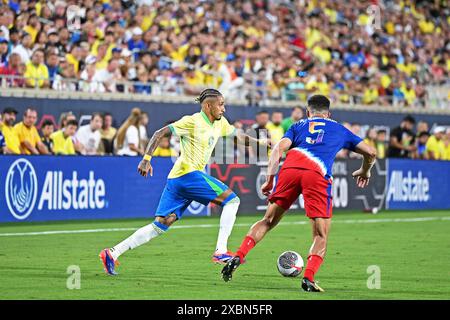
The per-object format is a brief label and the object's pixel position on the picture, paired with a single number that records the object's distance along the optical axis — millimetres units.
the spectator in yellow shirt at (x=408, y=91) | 32531
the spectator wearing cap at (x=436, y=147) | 29938
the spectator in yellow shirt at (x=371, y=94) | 30658
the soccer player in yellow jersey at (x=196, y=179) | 12688
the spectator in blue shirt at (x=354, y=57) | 32469
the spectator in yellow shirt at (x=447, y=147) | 30234
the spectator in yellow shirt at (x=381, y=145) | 28688
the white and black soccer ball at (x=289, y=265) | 12273
